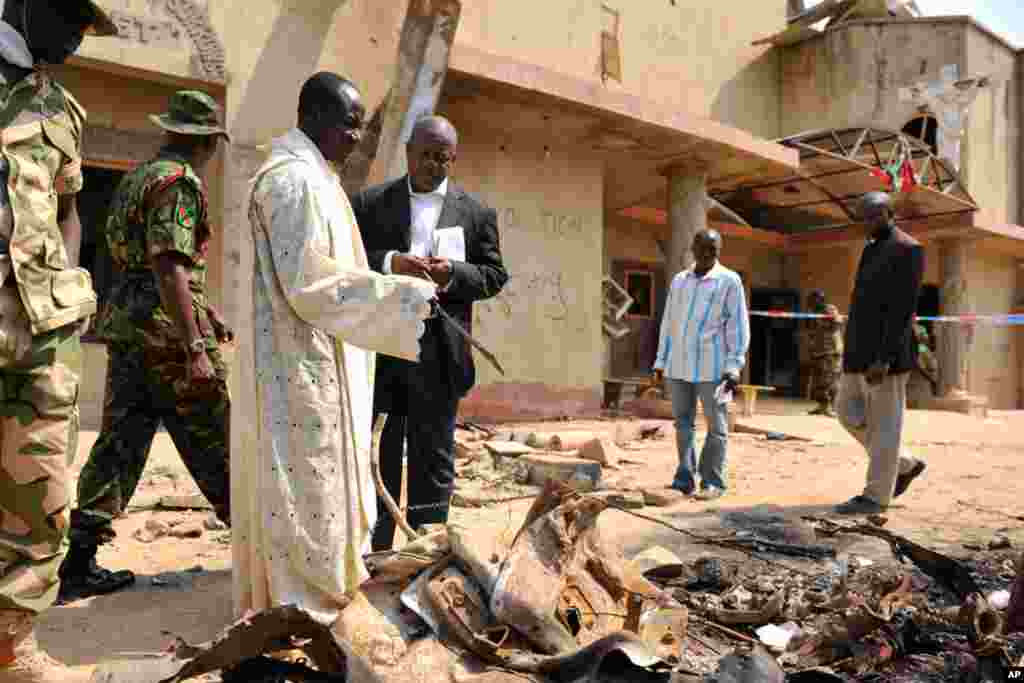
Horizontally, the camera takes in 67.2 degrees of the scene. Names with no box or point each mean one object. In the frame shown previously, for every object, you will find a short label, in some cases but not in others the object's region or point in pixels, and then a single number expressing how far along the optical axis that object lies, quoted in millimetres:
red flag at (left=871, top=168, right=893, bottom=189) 10584
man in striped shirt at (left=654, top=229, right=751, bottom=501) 5043
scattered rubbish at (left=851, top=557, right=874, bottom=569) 3377
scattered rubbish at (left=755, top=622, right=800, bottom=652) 2430
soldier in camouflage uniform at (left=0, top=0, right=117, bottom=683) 2012
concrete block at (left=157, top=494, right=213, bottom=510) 4328
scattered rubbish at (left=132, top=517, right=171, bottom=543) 3783
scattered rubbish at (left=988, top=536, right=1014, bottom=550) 3775
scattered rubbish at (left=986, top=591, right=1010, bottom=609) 2678
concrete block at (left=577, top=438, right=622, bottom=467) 6199
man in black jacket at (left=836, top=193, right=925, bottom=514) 4430
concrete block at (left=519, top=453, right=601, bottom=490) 5211
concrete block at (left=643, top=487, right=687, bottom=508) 4848
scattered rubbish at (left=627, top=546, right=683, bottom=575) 3054
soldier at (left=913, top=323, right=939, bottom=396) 13883
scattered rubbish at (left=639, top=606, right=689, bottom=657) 2201
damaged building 6668
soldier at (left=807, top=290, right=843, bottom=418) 11422
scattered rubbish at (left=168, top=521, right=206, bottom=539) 3854
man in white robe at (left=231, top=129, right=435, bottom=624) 2158
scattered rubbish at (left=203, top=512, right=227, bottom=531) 4020
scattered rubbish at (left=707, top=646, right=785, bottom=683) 1859
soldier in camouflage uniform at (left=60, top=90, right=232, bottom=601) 2873
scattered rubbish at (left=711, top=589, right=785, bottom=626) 2605
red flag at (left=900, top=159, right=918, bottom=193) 11235
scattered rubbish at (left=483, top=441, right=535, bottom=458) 5777
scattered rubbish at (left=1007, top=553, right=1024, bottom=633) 2242
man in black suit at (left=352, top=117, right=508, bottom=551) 3012
